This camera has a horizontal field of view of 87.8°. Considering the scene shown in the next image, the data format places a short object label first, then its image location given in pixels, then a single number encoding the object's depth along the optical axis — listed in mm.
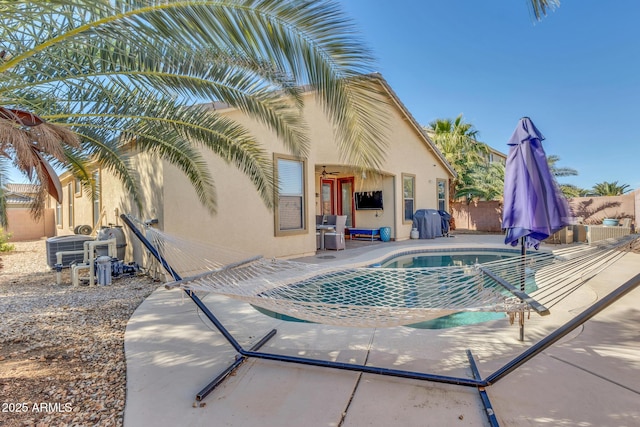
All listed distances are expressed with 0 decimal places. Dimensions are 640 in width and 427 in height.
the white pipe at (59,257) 5875
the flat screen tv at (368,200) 11581
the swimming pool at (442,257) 8398
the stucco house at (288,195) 6098
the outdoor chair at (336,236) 9117
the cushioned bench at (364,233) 11438
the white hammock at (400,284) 2158
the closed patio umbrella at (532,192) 3055
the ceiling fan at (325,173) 11035
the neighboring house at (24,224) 14430
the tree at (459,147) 15898
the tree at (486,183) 14938
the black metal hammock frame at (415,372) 1736
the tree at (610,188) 18812
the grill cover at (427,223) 11773
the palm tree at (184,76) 2082
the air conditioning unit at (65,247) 6836
